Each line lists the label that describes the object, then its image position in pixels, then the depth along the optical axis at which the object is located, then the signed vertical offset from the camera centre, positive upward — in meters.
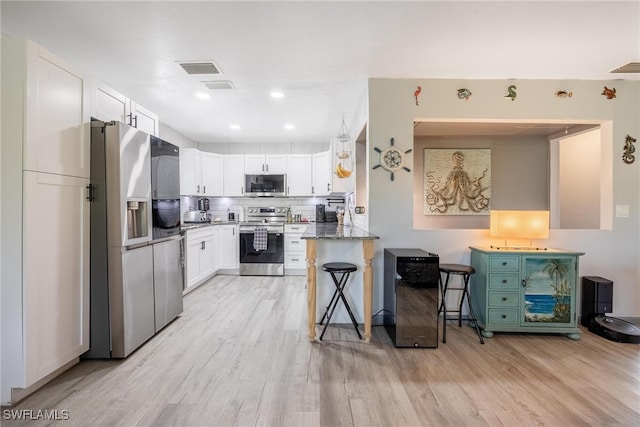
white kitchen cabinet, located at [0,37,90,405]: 1.75 -0.02
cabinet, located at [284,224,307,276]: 5.16 -0.68
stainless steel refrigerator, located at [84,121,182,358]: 2.24 -0.23
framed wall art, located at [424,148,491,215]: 4.46 +0.46
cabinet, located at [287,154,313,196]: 5.47 +0.67
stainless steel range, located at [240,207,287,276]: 5.05 -0.68
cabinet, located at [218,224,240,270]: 5.07 -0.64
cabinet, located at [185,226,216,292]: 4.04 -0.65
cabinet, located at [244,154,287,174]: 5.49 +0.87
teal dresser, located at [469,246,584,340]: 2.69 -0.71
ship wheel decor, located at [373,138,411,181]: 2.96 +0.53
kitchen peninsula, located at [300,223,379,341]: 2.60 -0.47
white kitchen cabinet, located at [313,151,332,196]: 5.34 +0.68
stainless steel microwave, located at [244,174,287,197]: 5.44 +0.48
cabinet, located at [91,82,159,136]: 2.35 +0.89
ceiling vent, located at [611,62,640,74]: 2.63 +1.30
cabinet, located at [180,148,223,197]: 5.12 +0.68
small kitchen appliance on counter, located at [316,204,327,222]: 5.40 -0.03
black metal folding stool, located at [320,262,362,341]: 2.61 -0.66
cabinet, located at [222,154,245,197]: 5.48 +0.70
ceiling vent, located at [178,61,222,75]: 2.65 +1.31
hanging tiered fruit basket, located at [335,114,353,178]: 3.87 +0.78
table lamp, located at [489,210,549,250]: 2.72 -0.12
